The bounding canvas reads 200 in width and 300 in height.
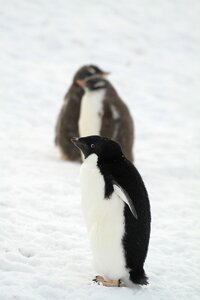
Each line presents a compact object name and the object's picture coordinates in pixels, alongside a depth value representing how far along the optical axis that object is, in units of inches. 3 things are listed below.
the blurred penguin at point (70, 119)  668.7
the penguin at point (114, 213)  305.7
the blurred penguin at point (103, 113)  634.8
